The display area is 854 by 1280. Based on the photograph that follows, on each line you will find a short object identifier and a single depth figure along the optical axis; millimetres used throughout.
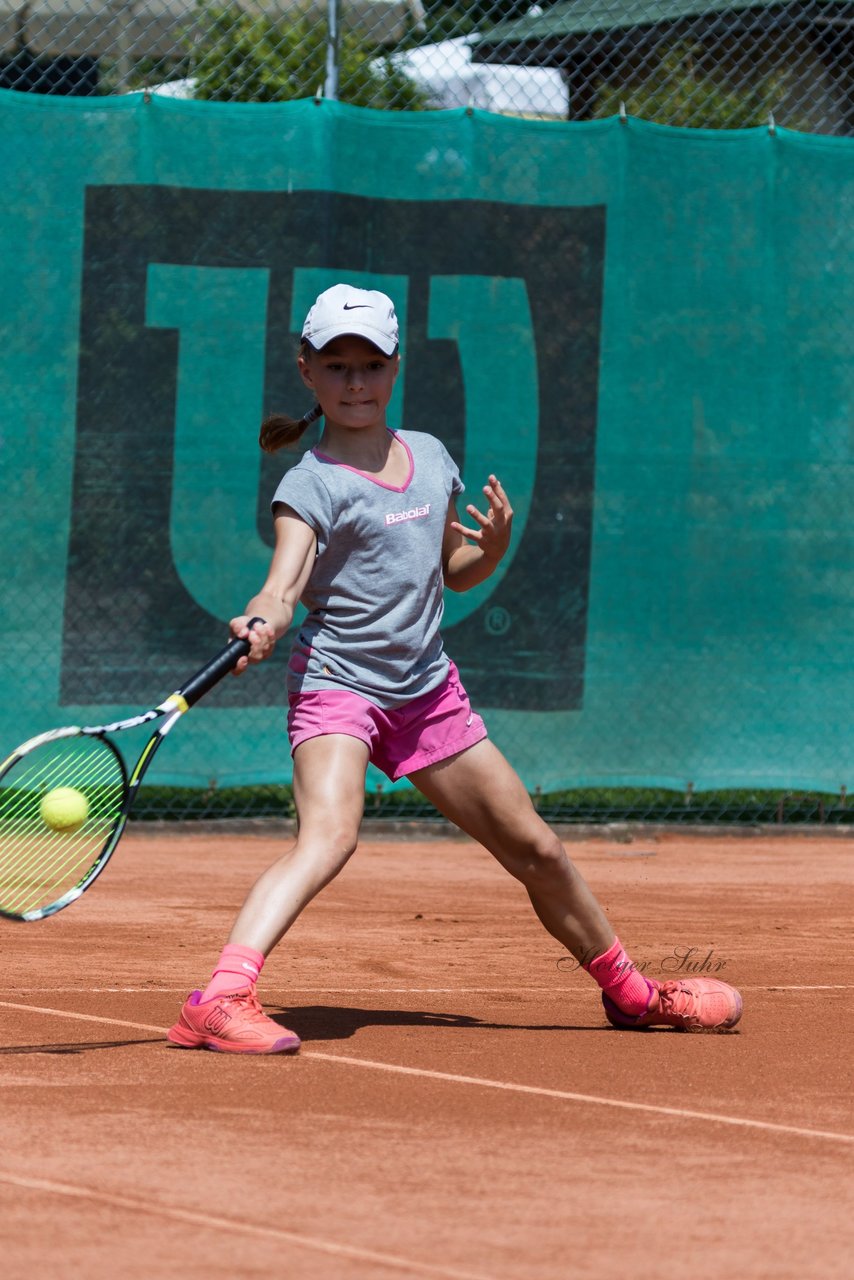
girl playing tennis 8031
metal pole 16781
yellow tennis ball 7645
